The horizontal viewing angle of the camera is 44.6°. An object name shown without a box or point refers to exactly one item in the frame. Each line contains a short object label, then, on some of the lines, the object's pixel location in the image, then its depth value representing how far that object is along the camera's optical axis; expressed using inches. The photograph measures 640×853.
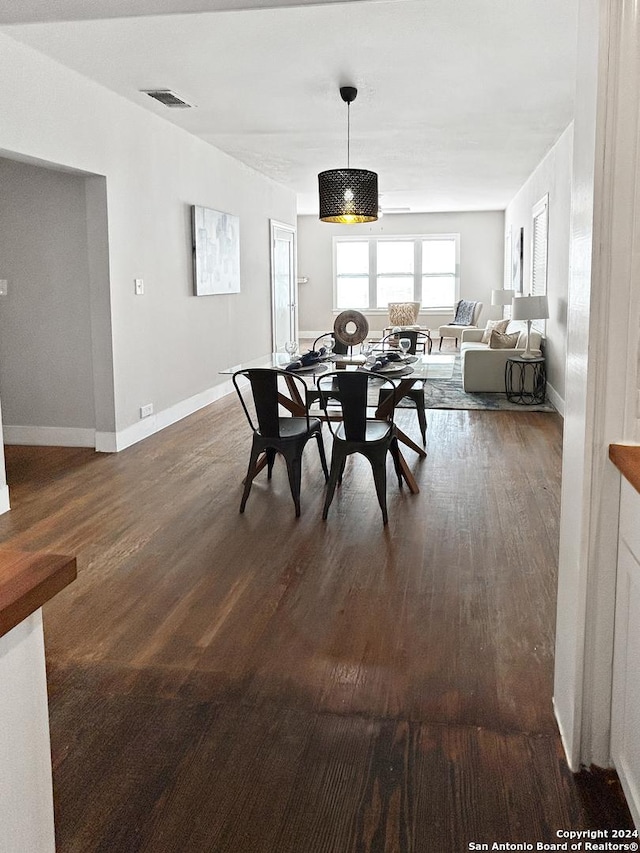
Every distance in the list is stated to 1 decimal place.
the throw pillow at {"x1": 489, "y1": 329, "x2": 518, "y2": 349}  334.3
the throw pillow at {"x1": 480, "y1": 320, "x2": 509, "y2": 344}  404.8
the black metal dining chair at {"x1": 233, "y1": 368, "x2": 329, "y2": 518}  164.6
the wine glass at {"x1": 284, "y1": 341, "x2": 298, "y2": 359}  223.7
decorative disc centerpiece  217.0
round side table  320.2
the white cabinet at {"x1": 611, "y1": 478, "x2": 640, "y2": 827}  70.0
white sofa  330.6
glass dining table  184.5
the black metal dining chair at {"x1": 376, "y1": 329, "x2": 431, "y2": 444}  232.4
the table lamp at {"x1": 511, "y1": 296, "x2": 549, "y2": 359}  304.3
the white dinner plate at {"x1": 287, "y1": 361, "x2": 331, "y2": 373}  194.2
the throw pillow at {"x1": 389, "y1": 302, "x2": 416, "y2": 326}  551.2
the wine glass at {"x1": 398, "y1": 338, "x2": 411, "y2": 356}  235.0
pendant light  240.5
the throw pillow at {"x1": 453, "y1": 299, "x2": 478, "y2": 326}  523.8
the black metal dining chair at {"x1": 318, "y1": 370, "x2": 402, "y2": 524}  158.4
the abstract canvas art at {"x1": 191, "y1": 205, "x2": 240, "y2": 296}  290.8
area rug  302.5
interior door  412.8
